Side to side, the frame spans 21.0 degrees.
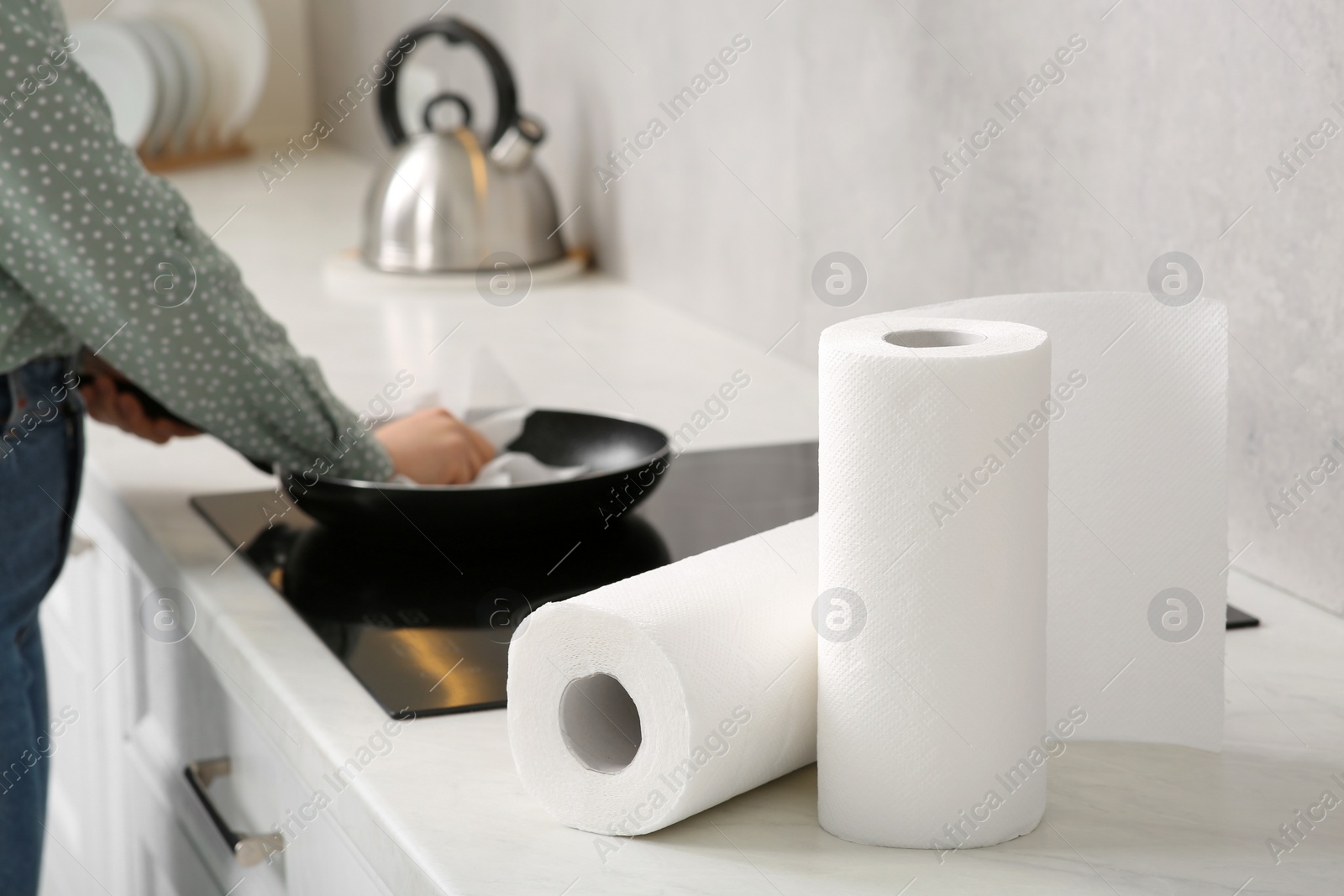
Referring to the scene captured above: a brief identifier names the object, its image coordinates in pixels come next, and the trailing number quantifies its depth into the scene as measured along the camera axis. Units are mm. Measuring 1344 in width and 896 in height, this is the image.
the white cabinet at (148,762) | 1891
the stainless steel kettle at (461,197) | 3547
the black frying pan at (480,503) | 1972
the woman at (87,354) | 1906
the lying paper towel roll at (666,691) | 1598
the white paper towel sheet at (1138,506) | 1698
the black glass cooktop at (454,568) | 1839
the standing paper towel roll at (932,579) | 1568
